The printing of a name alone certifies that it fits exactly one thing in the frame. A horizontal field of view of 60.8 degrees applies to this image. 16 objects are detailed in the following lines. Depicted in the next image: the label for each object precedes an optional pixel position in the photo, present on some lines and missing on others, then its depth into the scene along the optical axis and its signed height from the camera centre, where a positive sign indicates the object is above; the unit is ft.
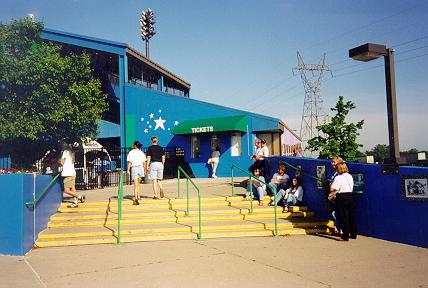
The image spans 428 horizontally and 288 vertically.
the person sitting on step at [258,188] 33.09 -2.18
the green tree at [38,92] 47.67 +10.40
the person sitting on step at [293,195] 30.99 -2.67
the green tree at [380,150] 218.18 +7.75
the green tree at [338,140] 50.19 +3.13
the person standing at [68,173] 31.09 -0.38
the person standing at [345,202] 23.89 -2.61
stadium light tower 145.79 +57.00
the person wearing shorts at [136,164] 31.78 +0.26
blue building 59.88 +7.59
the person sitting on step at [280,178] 33.01 -1.28
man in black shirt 32.91 +0.43
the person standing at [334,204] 24.90 -2.82
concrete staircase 24.95 -4.36
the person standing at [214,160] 59.11 +0.87
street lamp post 23.07 +5.45
